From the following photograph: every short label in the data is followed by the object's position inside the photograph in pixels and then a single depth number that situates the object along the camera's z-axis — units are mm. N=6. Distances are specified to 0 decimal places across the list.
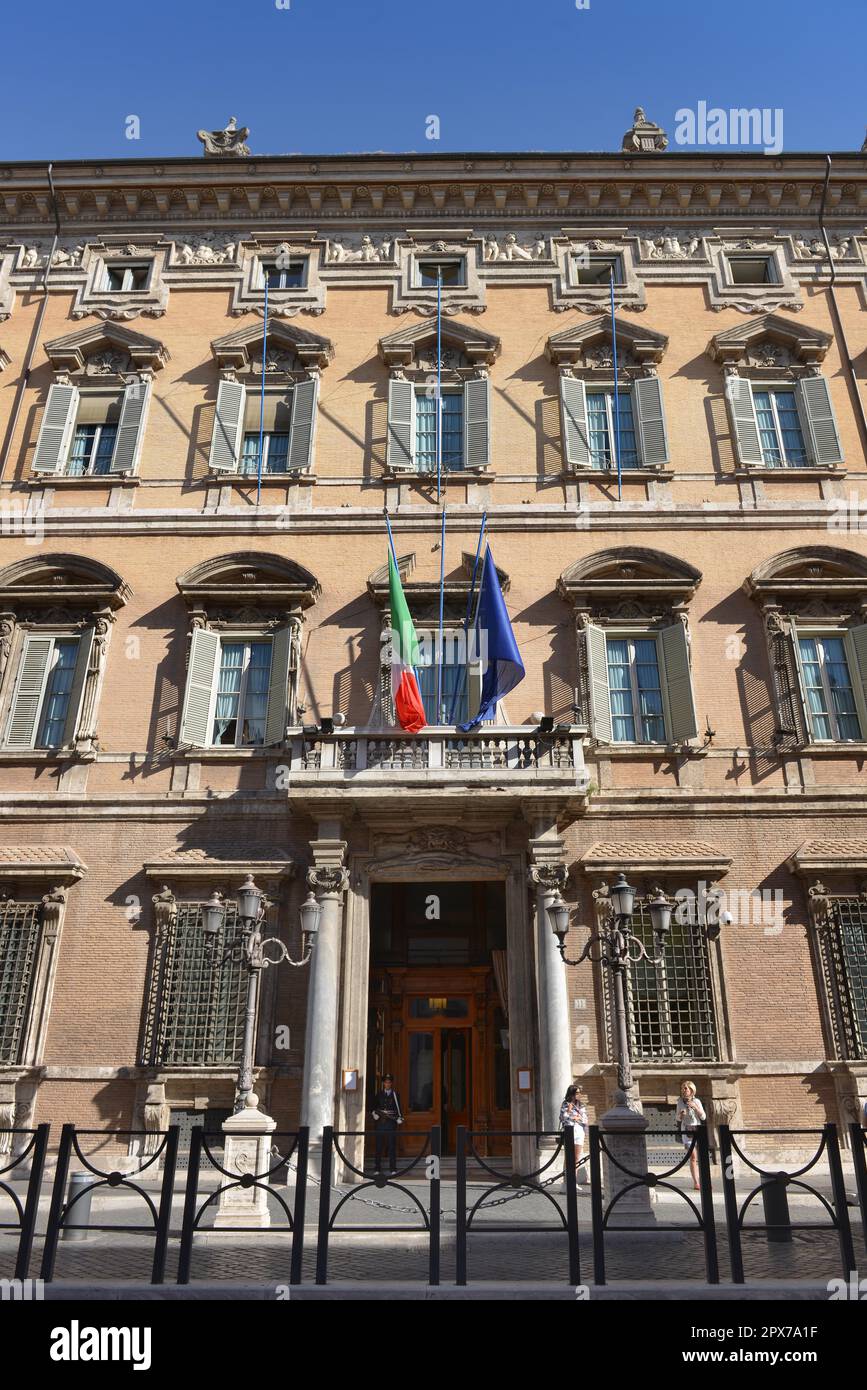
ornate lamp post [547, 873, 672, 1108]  11422
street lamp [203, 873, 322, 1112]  11312
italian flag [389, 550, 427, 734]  15758
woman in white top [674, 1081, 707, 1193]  13148
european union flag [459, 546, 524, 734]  15711
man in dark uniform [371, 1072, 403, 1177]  15078
